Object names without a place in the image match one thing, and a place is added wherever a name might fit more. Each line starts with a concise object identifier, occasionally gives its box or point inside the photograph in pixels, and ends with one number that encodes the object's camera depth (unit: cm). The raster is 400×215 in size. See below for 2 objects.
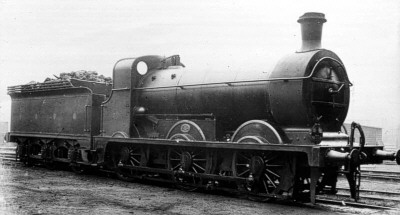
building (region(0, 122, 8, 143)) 4225
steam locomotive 800
